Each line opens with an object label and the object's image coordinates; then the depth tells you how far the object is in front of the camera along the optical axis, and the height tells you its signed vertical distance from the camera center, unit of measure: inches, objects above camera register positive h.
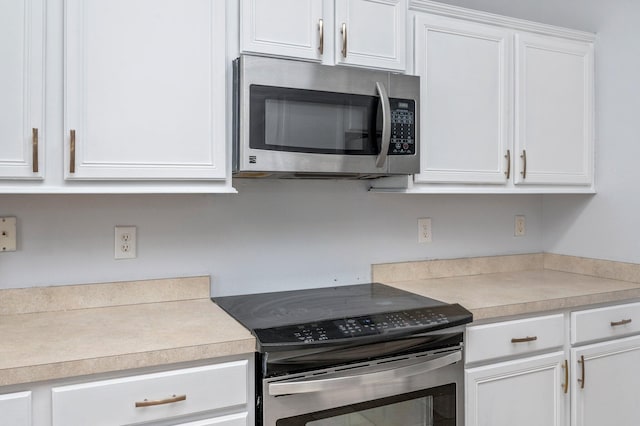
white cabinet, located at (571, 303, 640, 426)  80.0 -24.7
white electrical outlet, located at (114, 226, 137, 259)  71.5 -4.5
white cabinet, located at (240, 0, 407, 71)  66.6 +24.9
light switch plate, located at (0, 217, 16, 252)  65.3 -3.1
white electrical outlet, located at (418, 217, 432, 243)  94.2 -3.3
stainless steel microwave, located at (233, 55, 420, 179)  64.5 +12.3
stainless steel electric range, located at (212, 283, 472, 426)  56.5 -17.6
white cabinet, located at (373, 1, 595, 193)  80.6 +18.3
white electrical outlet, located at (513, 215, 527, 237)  105.0 -3.0
